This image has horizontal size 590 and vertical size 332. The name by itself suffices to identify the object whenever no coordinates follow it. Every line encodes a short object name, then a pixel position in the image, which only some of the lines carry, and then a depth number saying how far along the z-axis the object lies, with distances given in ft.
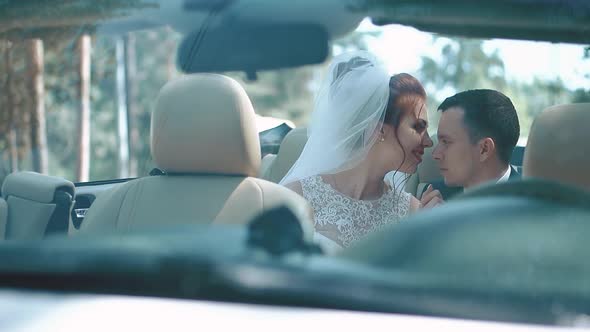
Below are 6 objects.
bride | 11.23
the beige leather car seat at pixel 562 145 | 6.15
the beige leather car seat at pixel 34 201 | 6.77
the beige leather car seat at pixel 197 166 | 6.96
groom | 8.86
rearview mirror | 6.14
